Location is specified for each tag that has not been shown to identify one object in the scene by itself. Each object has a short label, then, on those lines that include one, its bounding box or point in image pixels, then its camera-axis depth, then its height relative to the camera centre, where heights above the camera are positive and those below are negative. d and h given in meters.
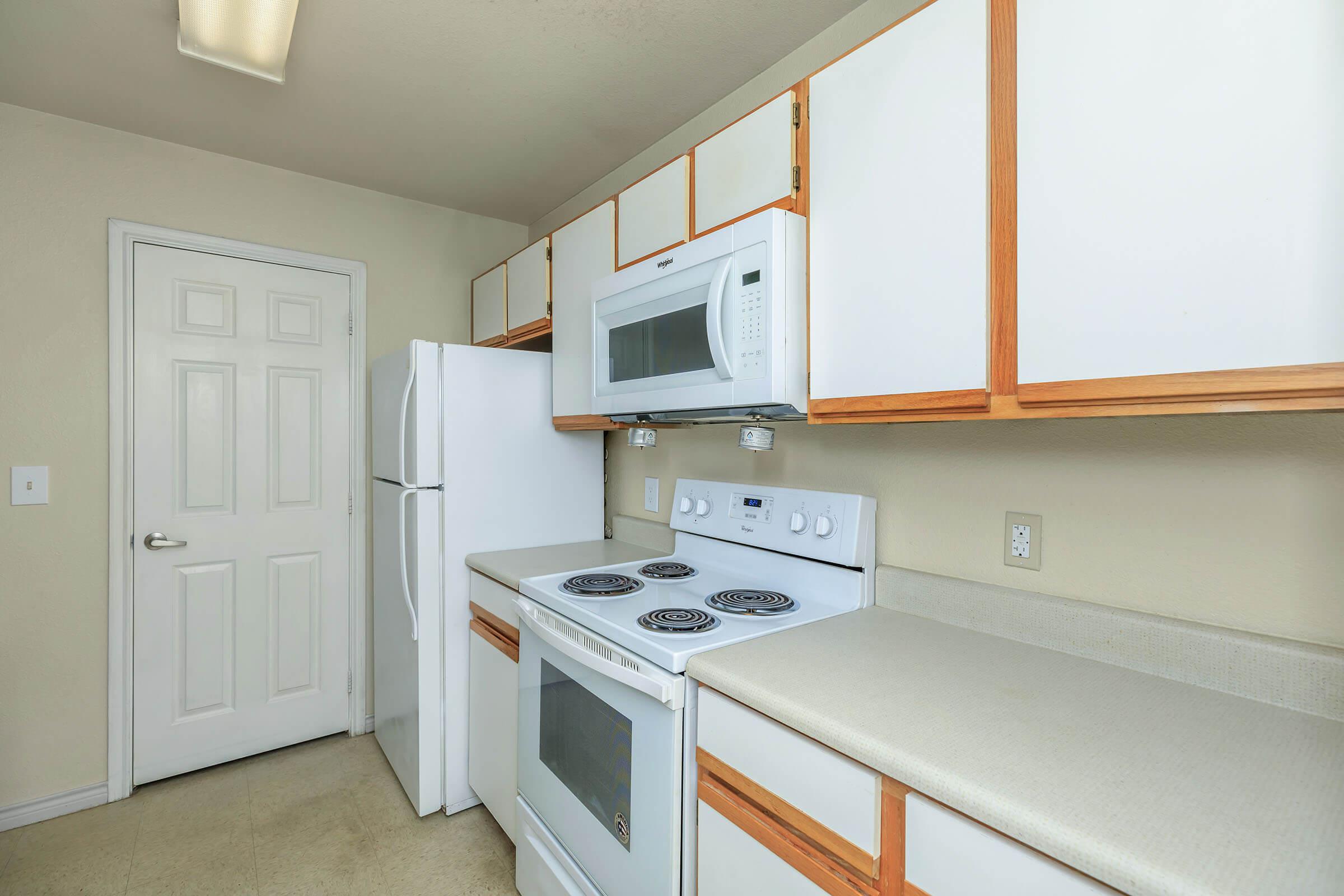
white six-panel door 2.42 -0.25
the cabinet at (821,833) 0.79 -0.56
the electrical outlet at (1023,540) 1.33 -0.20
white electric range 1.28 -0.48
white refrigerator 2.19 -0.22
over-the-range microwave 1.38 +0.30
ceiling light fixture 1.56 +1.08
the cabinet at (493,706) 1.98 -0.86
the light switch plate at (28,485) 2.18 -0.14
